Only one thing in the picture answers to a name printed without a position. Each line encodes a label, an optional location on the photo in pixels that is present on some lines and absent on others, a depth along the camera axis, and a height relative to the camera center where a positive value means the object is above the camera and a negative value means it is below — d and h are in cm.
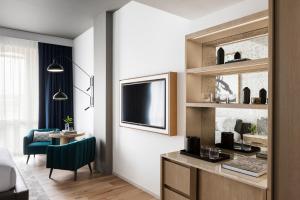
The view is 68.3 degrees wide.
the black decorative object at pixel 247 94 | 191 +4
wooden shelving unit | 193 +26
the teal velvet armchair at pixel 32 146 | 468 -102
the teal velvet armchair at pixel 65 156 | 363 -96
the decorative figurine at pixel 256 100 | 181 -1
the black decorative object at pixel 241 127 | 202 -27
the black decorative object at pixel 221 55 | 209 +41
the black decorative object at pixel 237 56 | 200 +38
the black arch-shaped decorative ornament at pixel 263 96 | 179 +2
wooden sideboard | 150 -65
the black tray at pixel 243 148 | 200 -47
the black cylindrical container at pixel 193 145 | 218 -46
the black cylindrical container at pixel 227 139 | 217 -41
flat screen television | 291 -7
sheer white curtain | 513 +19
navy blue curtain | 561 +33
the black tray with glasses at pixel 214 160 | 195 -54
